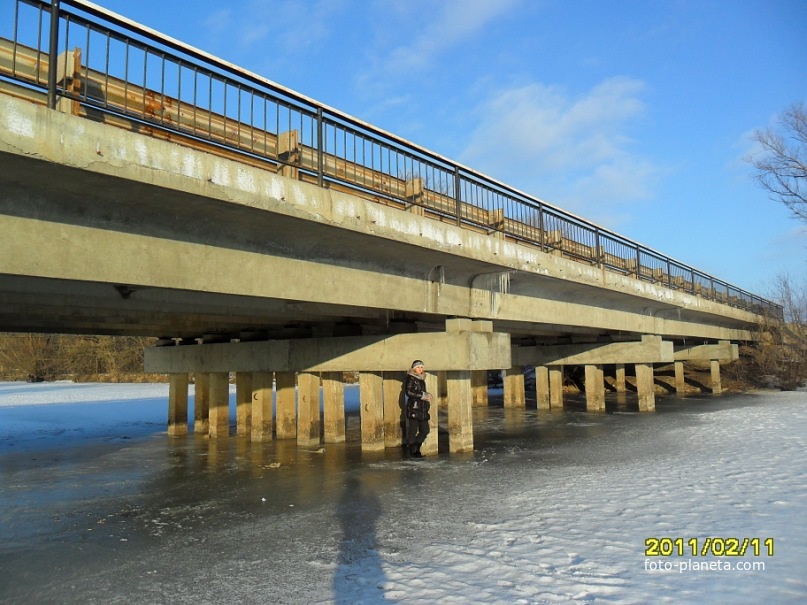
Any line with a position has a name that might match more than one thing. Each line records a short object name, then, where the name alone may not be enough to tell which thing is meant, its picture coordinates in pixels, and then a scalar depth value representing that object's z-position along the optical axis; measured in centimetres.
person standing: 1084
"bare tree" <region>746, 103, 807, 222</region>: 2673
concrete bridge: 552
